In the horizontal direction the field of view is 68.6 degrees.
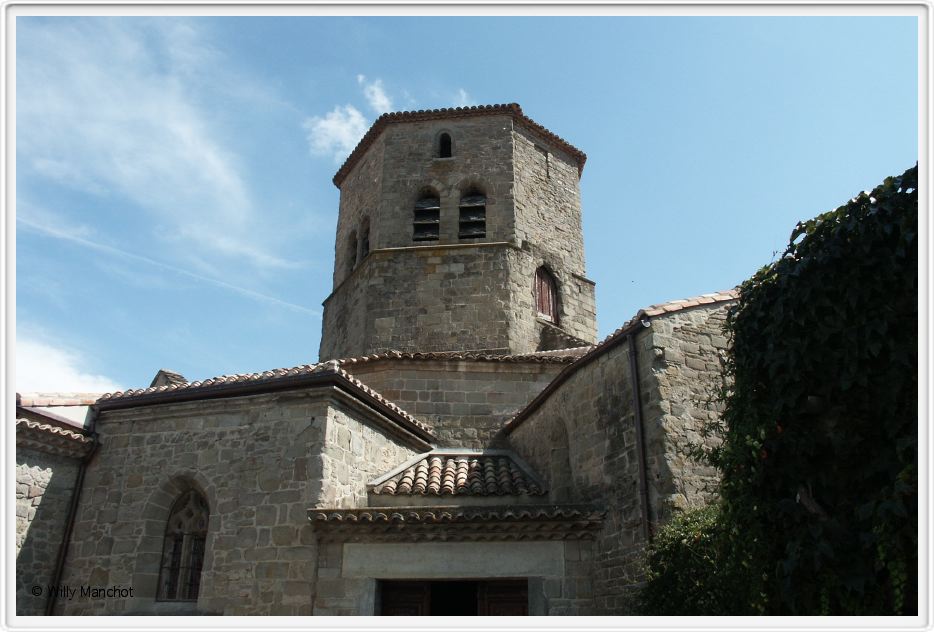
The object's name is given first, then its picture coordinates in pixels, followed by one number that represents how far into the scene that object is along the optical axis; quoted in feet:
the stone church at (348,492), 26.73
